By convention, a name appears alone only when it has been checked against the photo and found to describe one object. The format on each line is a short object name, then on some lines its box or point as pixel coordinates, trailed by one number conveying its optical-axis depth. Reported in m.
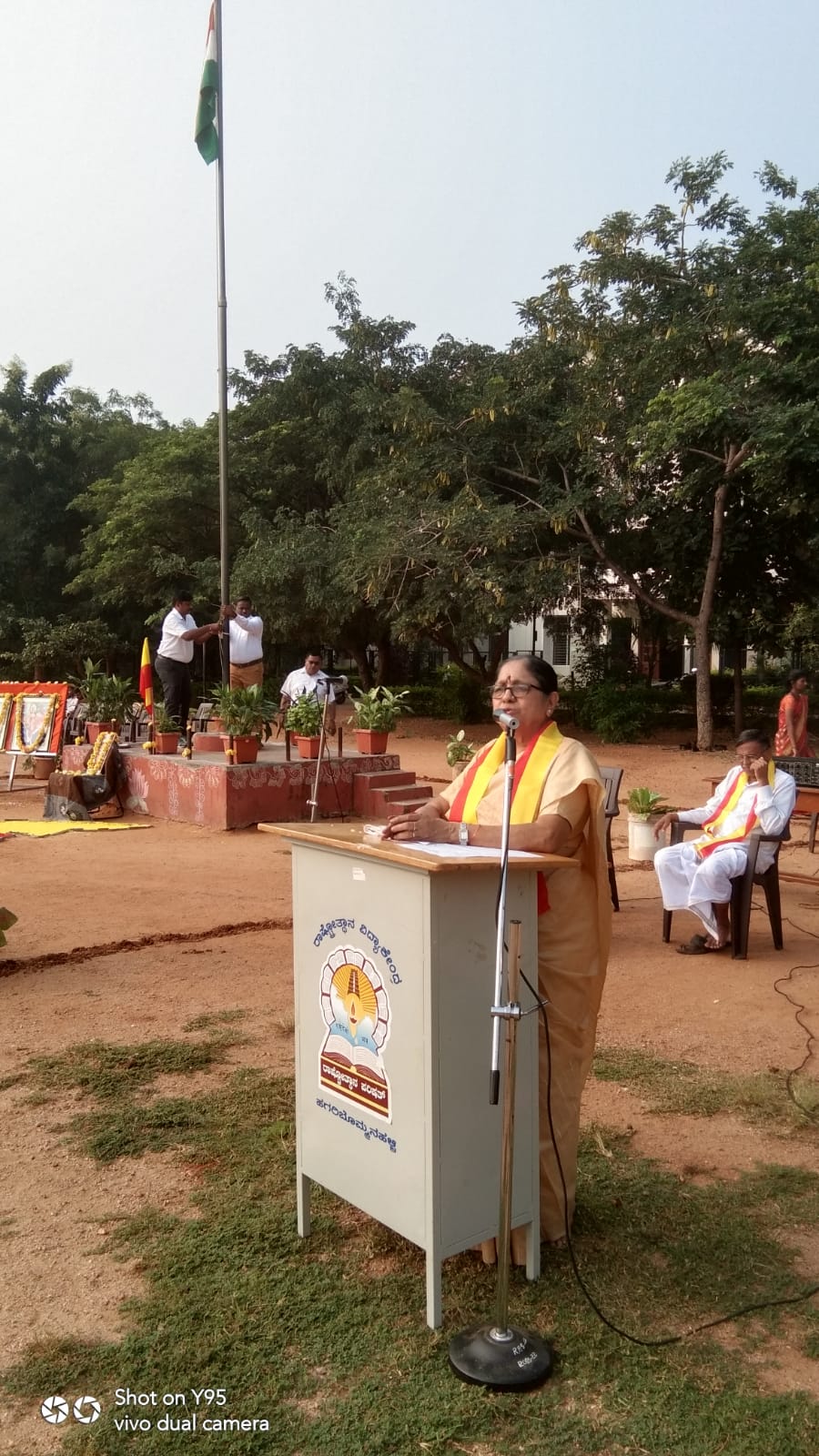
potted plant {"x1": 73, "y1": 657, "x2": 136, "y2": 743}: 13.14
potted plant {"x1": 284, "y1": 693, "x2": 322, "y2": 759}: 11.27
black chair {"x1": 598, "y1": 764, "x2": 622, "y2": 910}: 7.02
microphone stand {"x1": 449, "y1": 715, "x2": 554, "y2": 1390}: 2.21
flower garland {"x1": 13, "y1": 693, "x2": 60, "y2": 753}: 13.23
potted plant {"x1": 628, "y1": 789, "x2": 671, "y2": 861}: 8.60
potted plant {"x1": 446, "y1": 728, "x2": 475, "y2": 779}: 10.50
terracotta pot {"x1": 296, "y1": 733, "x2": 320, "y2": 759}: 11.25
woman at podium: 2.72
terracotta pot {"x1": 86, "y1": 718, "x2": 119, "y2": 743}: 12.98
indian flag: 12.41
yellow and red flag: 12.88
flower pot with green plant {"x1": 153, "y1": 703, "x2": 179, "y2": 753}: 11.77
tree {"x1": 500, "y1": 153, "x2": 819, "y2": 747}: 14.27
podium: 2.38
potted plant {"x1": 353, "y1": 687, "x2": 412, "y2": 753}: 11.75
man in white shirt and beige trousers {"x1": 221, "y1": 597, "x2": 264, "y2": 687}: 12.35
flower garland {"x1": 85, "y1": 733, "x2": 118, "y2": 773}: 11.71
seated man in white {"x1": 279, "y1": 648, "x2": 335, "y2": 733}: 11.67
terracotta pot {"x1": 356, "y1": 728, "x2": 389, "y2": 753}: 11.74
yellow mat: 10.31
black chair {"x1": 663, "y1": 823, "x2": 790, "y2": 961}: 5.80
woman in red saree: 11.03
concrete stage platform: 10.48
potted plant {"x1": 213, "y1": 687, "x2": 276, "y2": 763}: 10.77
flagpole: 11.82
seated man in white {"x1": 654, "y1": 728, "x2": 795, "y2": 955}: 5.85
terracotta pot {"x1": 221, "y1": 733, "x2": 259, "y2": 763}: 10.77
